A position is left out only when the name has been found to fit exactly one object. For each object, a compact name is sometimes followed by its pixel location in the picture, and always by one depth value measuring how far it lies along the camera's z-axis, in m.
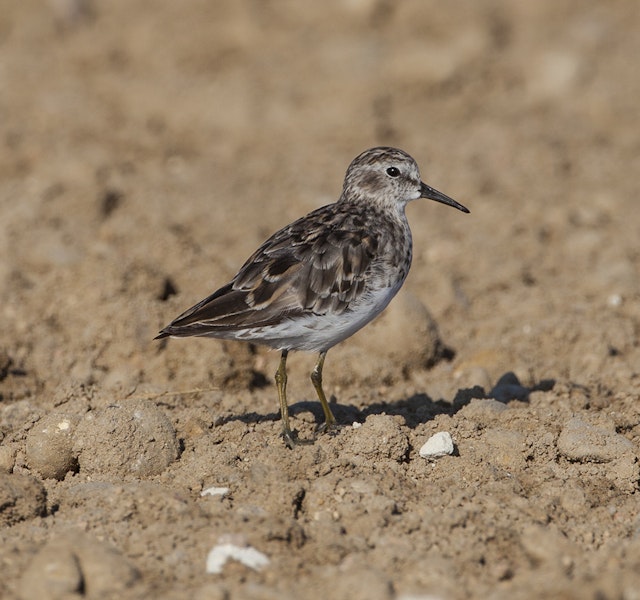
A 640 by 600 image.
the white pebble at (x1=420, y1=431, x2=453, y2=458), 11.64
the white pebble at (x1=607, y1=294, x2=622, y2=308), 17.23
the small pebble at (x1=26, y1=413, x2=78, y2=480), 11.66
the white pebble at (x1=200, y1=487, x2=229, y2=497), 10.78
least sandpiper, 12.16
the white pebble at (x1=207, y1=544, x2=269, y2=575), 9.34
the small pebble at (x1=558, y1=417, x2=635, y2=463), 11.69
